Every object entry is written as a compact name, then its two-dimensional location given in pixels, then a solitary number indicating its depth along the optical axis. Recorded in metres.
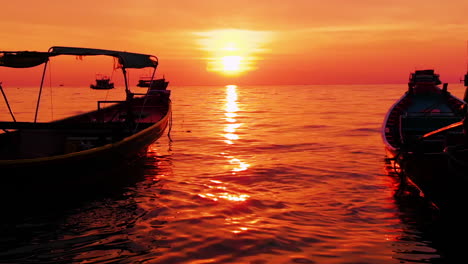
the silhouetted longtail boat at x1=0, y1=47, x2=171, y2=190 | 8.31
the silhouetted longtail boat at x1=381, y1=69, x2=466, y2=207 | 8.11
